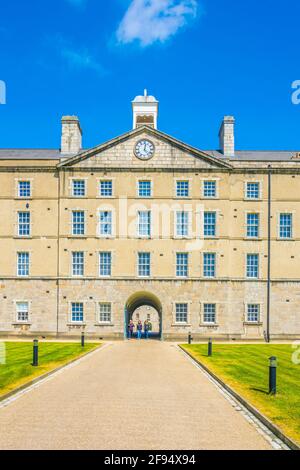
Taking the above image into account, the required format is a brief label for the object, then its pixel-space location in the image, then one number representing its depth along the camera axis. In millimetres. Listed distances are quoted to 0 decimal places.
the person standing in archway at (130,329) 47950
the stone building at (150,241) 45344
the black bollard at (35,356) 22459
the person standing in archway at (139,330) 47334
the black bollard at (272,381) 15711
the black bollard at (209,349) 28812
